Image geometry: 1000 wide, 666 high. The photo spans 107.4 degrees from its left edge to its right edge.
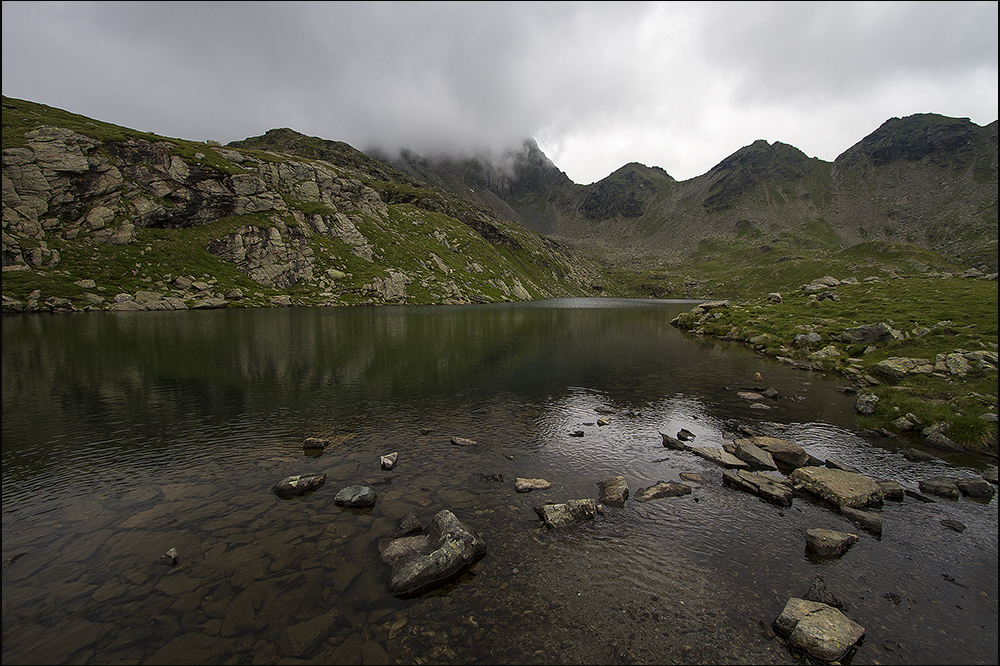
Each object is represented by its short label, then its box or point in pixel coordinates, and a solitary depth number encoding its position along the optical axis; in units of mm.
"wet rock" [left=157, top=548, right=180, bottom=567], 11875
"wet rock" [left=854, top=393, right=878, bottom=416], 26281
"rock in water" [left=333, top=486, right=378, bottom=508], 15289
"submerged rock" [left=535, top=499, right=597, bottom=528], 14500
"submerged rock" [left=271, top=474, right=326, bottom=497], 16228
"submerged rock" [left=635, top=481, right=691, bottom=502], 16577
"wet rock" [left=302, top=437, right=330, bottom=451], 21016
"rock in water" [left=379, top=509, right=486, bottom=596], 11117
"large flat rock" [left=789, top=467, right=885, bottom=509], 15734
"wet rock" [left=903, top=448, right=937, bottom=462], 19648
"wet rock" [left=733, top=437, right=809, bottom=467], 19641
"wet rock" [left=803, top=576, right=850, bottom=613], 10477
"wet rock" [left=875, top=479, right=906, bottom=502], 16172
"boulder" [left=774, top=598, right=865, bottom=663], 8875
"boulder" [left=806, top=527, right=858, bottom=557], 12633
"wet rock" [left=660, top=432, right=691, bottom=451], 22047
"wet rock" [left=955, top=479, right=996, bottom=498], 16094
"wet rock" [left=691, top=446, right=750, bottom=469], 19391
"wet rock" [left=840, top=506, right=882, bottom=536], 13984
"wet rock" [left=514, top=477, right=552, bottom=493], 16859
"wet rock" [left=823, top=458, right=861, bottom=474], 18712
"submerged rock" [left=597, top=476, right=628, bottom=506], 16125
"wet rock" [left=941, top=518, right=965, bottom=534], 13969
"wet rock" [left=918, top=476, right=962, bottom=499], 16219
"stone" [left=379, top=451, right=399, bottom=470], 18734
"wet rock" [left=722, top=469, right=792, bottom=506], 16078
